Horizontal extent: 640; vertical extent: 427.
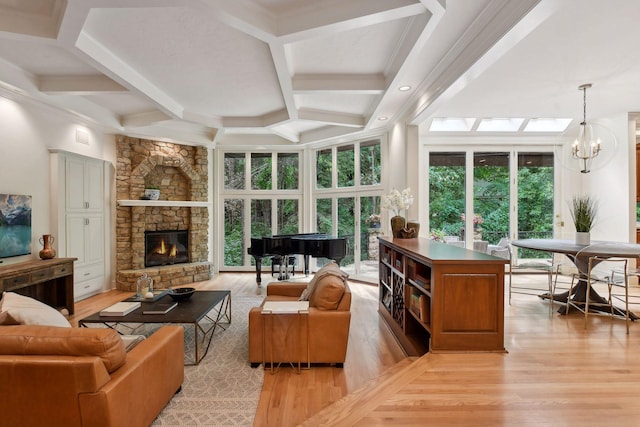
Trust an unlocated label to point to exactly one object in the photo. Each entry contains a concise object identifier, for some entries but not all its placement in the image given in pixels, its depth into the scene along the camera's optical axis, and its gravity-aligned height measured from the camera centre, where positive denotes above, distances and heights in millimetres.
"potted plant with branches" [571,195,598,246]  3939 -154
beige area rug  2349 -1477
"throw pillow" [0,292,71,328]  2062 -673
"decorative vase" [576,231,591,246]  3923 -335
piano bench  6736 -1070
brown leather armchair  3078 -1184
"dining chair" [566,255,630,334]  3500 -786
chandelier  4585 +907
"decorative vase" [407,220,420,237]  4609 -226
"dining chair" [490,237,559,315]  4348 -822
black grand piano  5766 -658
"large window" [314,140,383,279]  6637 +258
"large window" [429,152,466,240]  6781 +281
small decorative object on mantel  6516 +298
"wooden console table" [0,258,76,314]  3889 -891
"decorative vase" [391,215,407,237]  4613 -207
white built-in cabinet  5088 -103
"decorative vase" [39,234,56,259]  4594 -544
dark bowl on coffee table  3723 -951
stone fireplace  6277 -35
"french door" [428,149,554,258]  6758 +262
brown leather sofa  1758 -910
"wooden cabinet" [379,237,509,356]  2680 -750
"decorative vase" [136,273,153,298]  3779 -891
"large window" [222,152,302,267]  7855 +268
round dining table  3396 -430
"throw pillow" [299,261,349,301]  3488 -702
